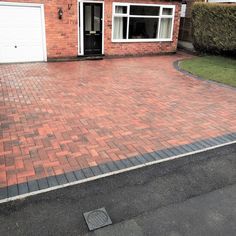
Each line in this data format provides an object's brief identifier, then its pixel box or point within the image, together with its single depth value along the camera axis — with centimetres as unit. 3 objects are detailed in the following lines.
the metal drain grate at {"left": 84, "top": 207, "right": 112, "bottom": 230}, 335
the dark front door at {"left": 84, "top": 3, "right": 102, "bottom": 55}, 1263
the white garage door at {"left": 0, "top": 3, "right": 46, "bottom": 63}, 1134
